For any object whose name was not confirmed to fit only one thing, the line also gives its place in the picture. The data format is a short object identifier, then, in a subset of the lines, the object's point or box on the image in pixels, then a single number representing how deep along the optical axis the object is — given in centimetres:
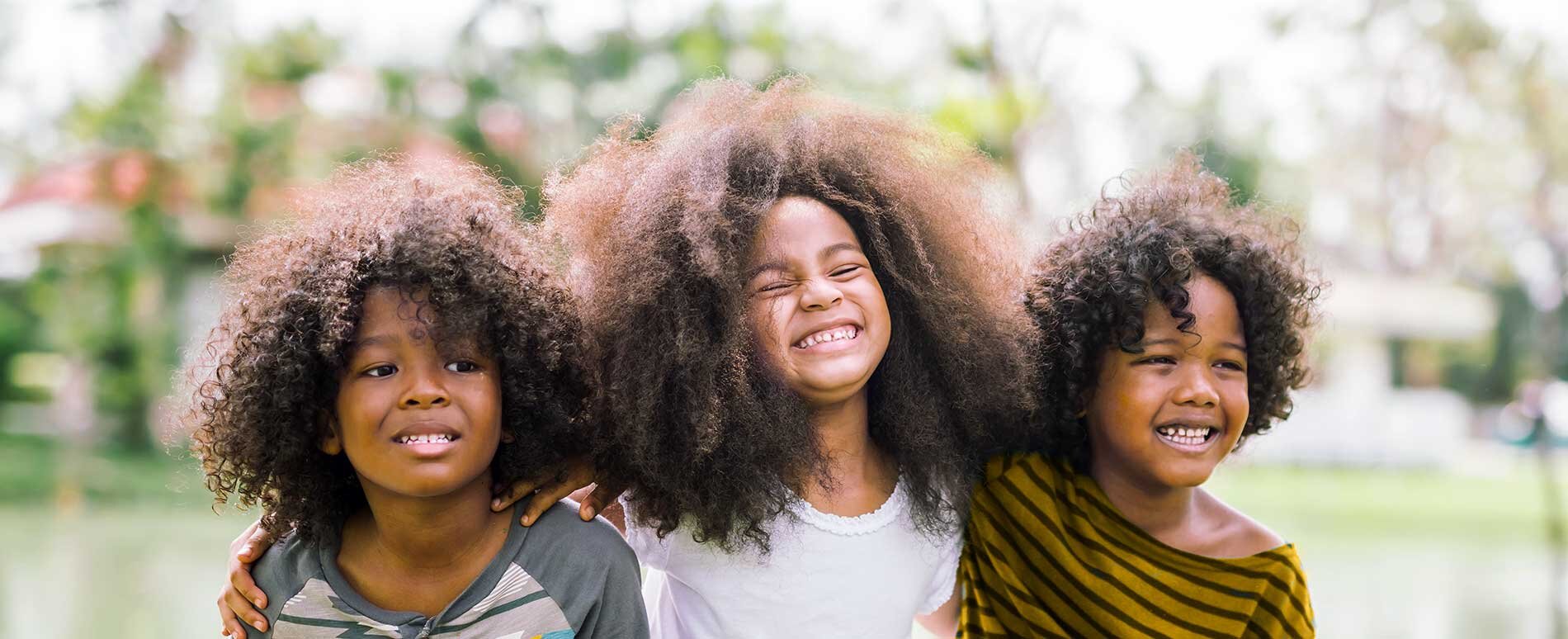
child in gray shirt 207
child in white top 229
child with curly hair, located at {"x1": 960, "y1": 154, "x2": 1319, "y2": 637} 244
